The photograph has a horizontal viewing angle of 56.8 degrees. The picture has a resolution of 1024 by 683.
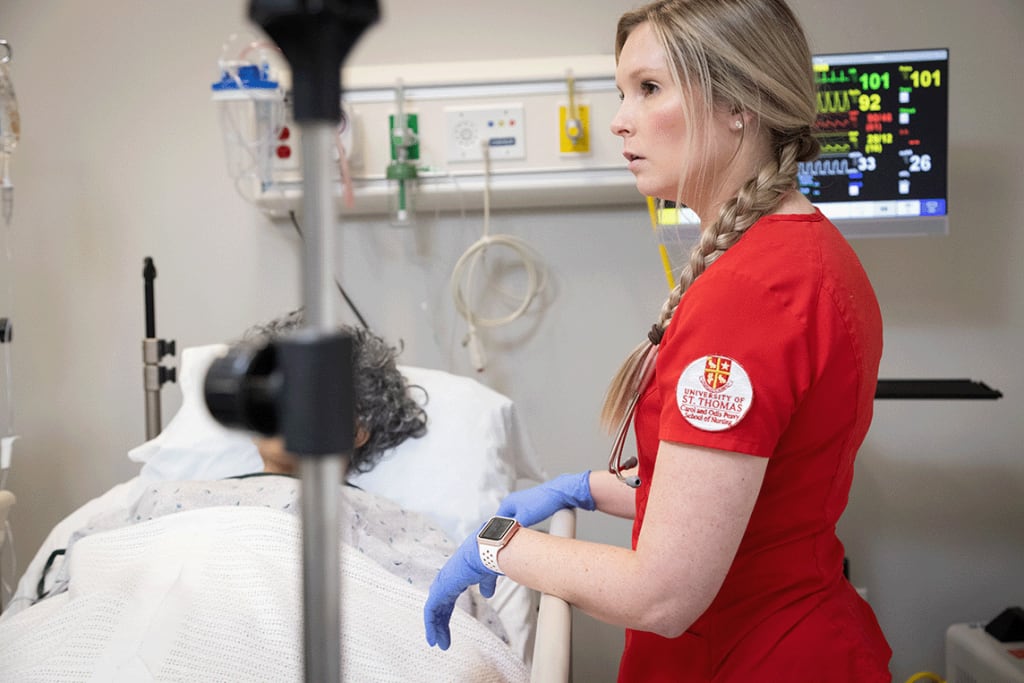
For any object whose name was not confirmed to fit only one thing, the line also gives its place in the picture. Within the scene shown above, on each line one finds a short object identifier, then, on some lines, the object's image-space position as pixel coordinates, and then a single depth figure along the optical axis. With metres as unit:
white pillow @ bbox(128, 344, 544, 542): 2.04
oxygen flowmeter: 2.33
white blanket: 1.22
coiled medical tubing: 2.46
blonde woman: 0.92
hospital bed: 1.25
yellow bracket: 2.35
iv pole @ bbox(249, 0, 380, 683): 0.46
